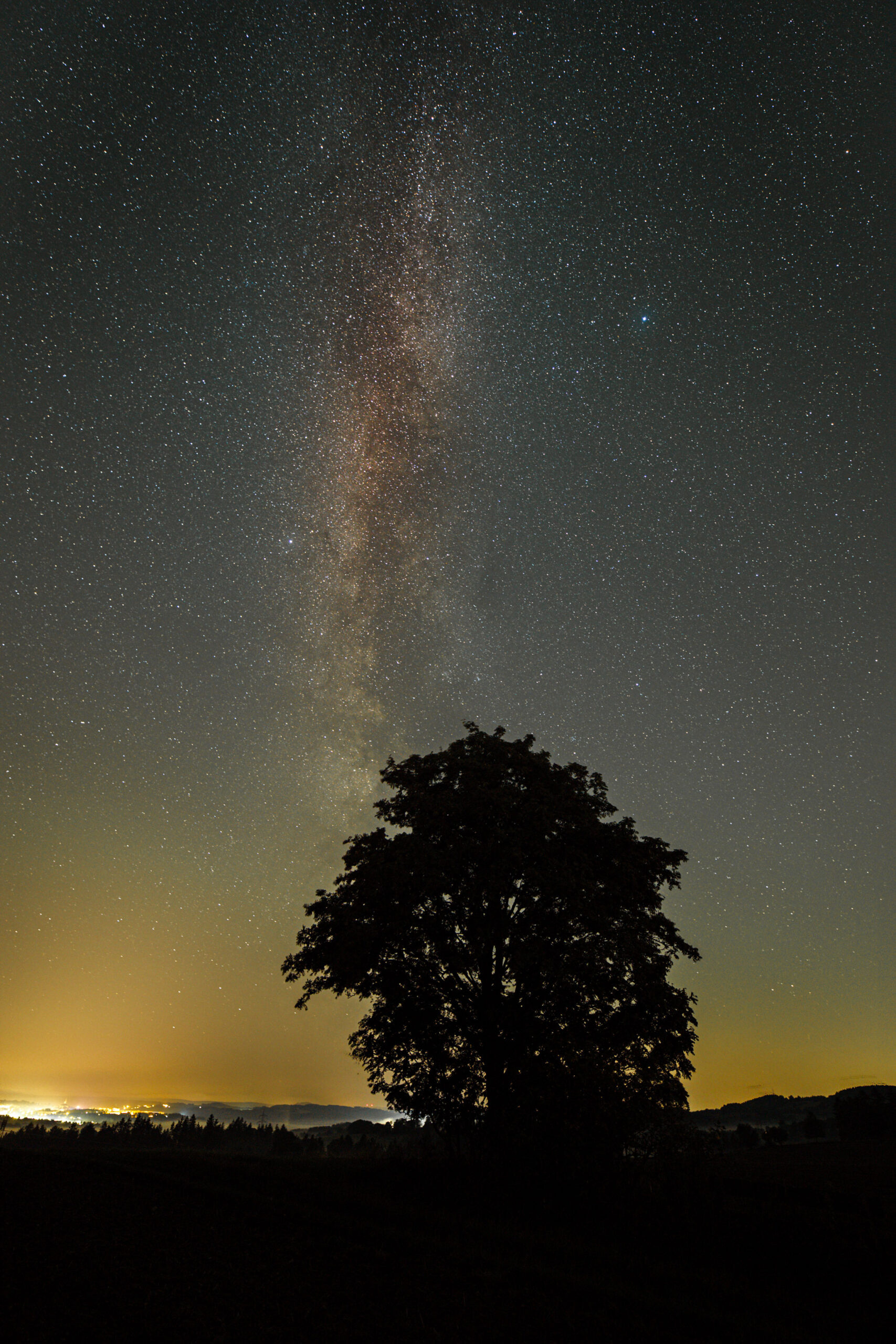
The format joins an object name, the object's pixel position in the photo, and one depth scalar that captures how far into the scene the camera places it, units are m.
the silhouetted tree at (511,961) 14.21
